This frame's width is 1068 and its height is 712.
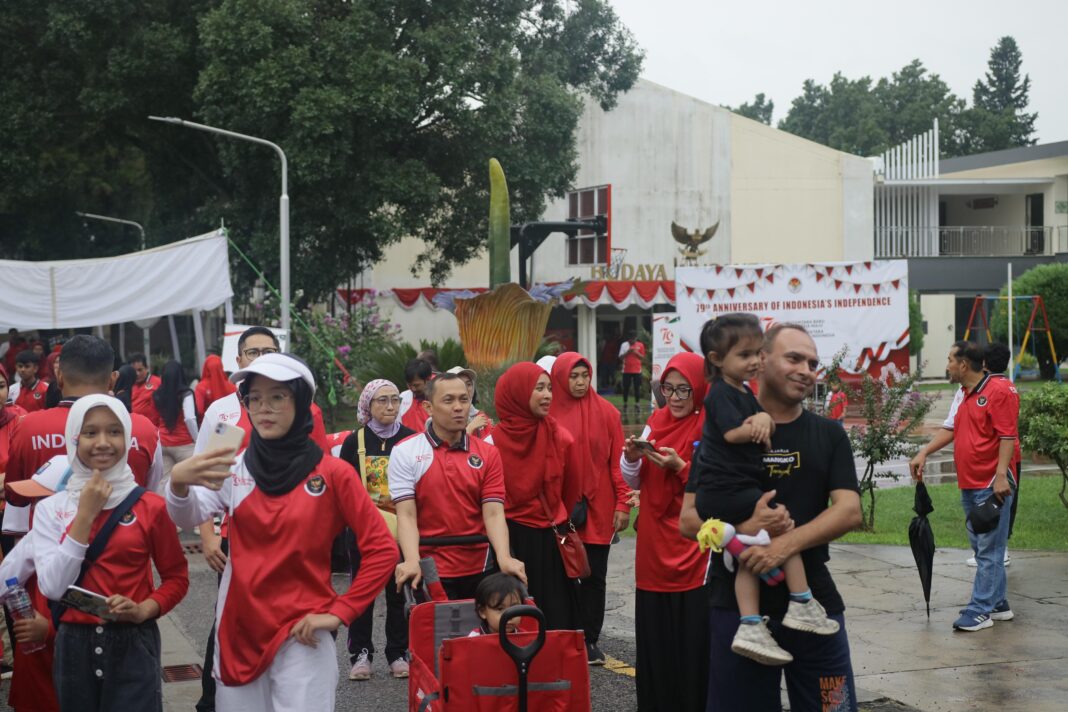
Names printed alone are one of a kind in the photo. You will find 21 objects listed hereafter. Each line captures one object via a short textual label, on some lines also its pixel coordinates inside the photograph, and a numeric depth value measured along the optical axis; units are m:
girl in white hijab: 4.43
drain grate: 7.62
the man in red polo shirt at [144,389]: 12.52
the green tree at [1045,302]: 36.25
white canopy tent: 15.98
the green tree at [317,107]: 24.06
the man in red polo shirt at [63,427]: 5.82
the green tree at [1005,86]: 94.81
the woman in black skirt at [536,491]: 7.12
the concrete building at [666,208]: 38.12
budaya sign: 38.25
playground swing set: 32.94
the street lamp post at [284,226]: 21.78
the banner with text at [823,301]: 21.62
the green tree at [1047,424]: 11.94
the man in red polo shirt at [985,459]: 8.30
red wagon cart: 4.83
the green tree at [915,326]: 36.34
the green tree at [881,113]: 79.25
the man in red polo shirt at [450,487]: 6.30
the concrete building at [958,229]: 41.12
